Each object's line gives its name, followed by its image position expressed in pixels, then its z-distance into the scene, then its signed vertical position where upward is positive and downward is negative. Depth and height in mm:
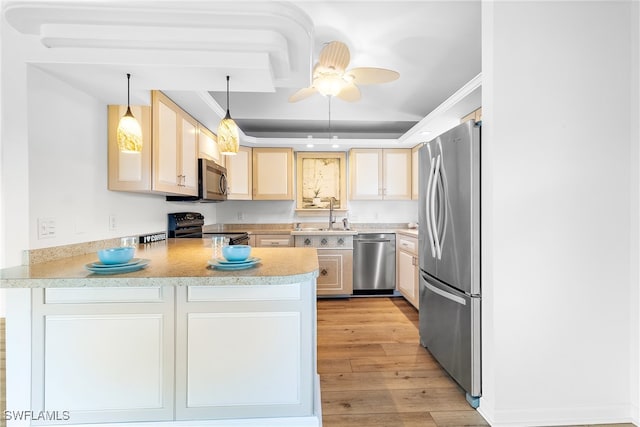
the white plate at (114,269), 1421 -253
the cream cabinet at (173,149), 2277 +507
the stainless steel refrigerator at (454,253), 1891 -267
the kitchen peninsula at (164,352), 1512 -673
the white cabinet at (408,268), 3506 -644
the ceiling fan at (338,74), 2043 +942
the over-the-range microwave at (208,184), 3066 +287
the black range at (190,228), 3189 -167
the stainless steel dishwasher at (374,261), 4148 -622
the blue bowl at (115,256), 1470 -200
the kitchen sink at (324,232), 4055 -244
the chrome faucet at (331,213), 4547 -14
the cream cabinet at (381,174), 4418 +531
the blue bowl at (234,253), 1550 -195
